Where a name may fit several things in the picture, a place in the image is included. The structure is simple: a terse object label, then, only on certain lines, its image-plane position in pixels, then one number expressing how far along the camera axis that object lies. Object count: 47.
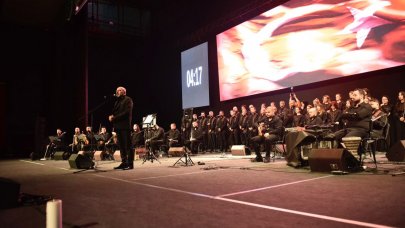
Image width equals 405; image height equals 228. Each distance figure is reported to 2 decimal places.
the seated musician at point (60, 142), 11.57
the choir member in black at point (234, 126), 11.43
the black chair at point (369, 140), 4.54
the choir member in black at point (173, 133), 10.99
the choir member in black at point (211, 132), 12.35
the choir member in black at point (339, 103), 8.38
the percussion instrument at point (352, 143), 4.45
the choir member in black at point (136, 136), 10.91
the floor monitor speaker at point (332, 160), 4.22
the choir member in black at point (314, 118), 6.98
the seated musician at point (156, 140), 9.16
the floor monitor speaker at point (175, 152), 10.38
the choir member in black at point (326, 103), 8.51
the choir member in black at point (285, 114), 8.09
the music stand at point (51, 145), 11.50
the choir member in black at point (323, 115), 7.77
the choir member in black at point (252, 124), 10.44
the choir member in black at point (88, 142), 10.53
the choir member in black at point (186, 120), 6.78
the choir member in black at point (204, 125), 12.44
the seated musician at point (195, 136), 11.51
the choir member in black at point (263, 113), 7.27
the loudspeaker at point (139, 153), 9.60
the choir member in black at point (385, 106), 7.74
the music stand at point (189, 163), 6.61
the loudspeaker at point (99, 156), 10.35
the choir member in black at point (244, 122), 10.96
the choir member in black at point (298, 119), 8.33
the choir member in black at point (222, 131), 11.94
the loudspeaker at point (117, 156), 9.78
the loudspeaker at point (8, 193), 2.97
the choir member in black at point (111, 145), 11.07
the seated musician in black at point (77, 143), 10.56
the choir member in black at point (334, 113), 7.98
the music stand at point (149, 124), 8.33
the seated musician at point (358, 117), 4.61
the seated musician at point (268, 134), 6.65
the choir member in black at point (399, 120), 7.61
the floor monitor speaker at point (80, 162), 6.55
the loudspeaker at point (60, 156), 10.66
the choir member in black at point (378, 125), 4.81
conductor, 6.12
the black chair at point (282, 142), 7.28
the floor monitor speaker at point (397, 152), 4.90
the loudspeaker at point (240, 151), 9.20
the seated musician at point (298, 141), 5.03
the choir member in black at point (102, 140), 11.26
